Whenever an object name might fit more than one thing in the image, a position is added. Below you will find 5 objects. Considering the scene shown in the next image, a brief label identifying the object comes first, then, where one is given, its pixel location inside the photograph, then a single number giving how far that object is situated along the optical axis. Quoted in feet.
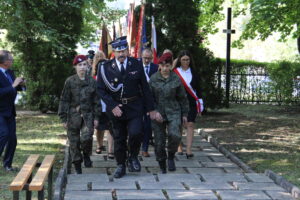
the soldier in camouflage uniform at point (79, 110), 26.25
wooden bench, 15.68
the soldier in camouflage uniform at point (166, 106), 26.50
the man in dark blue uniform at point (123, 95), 24.66
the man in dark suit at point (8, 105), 25.99
